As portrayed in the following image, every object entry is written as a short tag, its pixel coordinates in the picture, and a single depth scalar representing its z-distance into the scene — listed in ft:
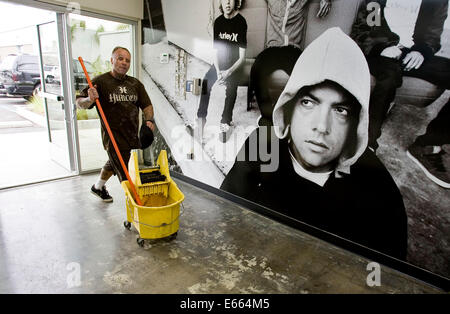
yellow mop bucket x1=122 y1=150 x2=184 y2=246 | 7.00
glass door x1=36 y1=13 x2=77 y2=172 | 11.35
